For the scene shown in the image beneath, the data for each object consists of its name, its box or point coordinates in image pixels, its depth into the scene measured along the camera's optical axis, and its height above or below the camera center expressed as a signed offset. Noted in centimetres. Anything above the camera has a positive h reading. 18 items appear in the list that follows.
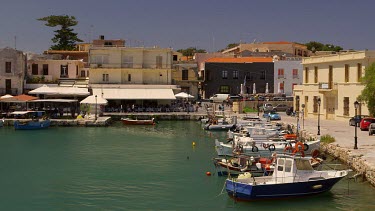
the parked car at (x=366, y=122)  3828 -117
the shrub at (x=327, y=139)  3344 -211
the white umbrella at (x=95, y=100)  5680 +37
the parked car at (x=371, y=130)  3528 -157
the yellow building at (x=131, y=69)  6612 +440
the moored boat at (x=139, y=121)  5516 -182
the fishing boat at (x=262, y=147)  3092 -247
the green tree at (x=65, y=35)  8995 +1192
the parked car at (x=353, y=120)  4080 -105
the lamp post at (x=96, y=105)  5641 -16
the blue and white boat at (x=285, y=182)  2139 -317
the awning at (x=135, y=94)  6197 +121
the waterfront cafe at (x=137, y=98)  6238 +74
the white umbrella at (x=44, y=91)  5992 +139
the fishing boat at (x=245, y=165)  2520 -292
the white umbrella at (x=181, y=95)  6406 +115
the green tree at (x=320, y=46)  12516 +1455
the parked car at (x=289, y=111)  5889 -61
